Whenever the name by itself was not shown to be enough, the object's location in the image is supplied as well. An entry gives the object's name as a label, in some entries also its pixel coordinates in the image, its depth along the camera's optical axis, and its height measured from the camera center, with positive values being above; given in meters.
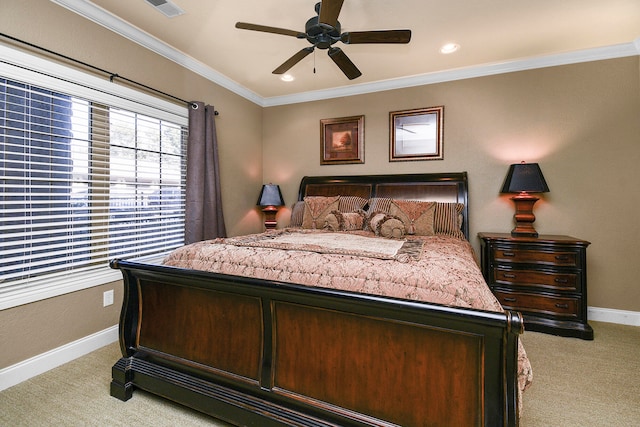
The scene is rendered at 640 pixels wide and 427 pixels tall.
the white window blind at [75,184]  2.02 +0.19
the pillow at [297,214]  3.93 -0.07
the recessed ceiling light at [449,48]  3.03 +1.66
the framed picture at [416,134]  3.72 +0.96
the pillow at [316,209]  3.51 +0.00
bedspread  1.34 -0.31
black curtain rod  2.03 +1.13
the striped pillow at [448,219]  3.18 -0.10
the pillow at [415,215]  3.04 -0.06
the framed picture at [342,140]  4.13 +0.97
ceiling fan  2.08 +1.26
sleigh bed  1.18 -0.61
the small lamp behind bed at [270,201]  4.26 +0.11
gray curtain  3.28 +0.33
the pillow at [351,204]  3.68 +0.06
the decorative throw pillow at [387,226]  2.77 -0.16
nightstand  2.73 -0.66
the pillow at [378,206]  3.41 +0.04
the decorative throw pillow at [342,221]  3.22 -0.13
